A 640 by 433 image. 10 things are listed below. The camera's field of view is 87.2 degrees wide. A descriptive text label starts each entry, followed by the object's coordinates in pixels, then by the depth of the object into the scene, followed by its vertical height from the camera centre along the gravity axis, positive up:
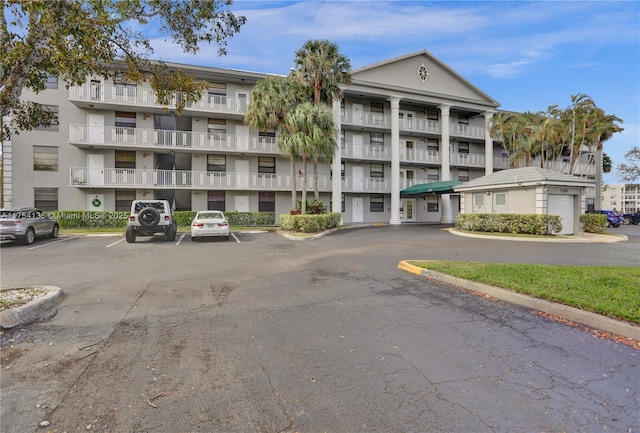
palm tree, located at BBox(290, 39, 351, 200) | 21.84 +9.34
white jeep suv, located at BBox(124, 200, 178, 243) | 14.83 -0.53
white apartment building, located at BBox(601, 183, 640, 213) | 120.12 +4.16
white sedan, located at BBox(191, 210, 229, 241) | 15.58 -0.83
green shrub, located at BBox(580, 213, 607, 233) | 20.27 -0.77
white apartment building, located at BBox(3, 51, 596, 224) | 22.83 +4.59
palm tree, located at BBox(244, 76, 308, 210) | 21.02 +6.56
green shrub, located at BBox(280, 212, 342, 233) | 19.38 -0.79
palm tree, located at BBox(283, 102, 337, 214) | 19.83 +4.90
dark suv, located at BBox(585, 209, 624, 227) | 30.77 -0.88
